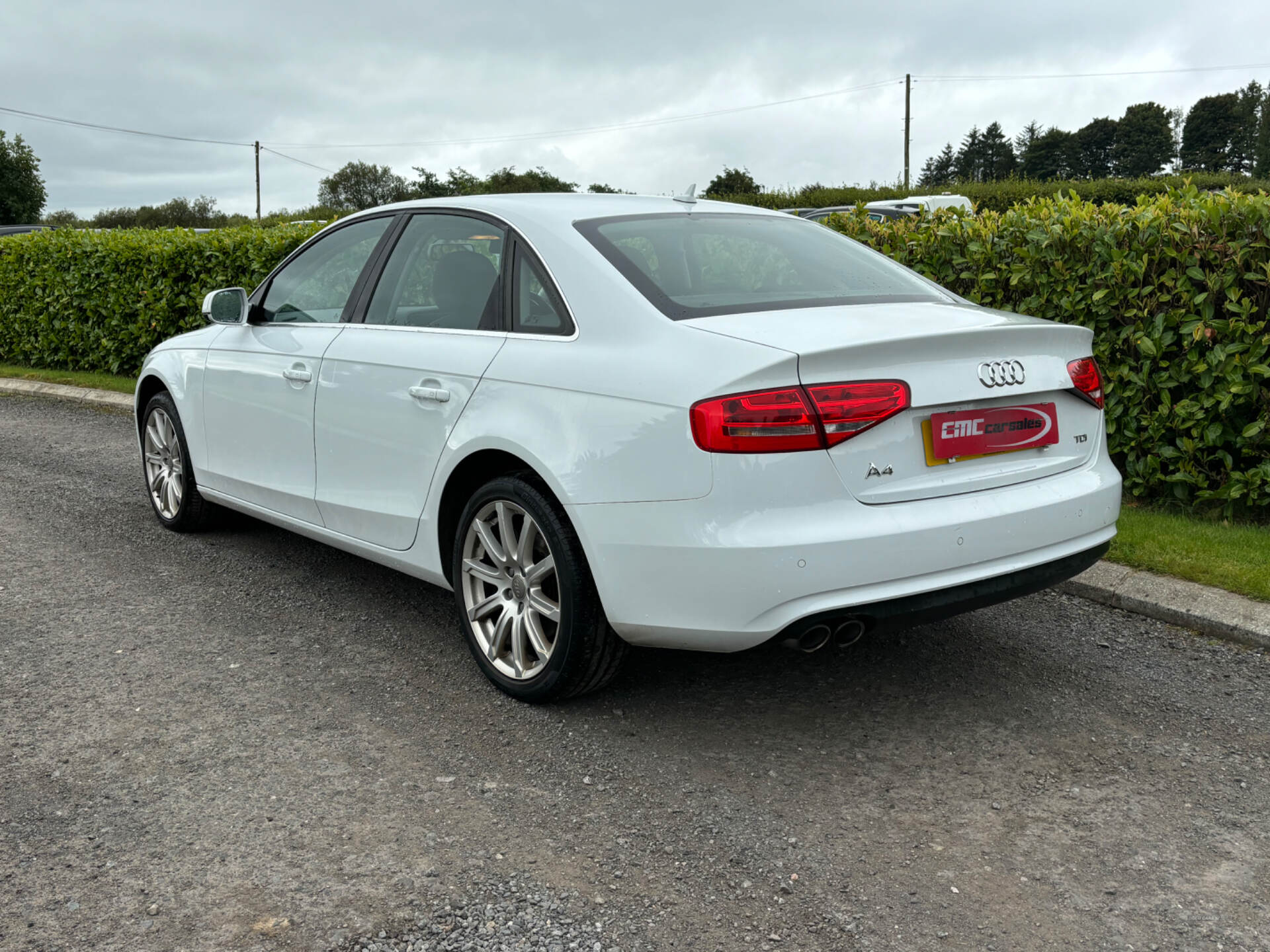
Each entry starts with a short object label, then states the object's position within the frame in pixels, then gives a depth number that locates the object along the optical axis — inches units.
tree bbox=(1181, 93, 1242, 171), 4539.9
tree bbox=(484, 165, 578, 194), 2024.7
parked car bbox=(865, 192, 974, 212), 861.2
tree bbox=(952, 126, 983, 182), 5073.8
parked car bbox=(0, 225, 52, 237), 857.2
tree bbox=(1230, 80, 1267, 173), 4443.9
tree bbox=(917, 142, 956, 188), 5251.0
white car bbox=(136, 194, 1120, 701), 121.4
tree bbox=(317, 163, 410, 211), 2952.8
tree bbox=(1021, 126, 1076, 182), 4699.8
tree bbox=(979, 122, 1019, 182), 5012.3
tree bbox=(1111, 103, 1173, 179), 4439.0
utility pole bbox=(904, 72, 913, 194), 2347.4
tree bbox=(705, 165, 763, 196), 1977.1
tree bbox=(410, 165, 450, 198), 2044.0
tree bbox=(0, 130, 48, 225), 2541.8
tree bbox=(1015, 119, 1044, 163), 4948.3
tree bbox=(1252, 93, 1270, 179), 4234.7
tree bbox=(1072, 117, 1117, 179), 4562.0
